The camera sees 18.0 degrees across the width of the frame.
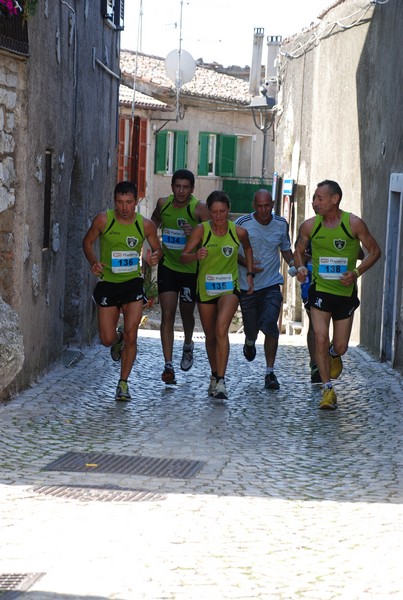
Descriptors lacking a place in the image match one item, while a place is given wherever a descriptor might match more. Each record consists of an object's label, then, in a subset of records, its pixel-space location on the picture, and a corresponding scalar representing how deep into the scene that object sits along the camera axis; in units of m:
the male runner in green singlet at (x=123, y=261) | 10.62
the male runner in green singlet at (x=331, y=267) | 10.55
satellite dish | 37.91
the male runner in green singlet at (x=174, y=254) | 11.60
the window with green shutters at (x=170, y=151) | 42.41
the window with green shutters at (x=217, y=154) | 45.78
